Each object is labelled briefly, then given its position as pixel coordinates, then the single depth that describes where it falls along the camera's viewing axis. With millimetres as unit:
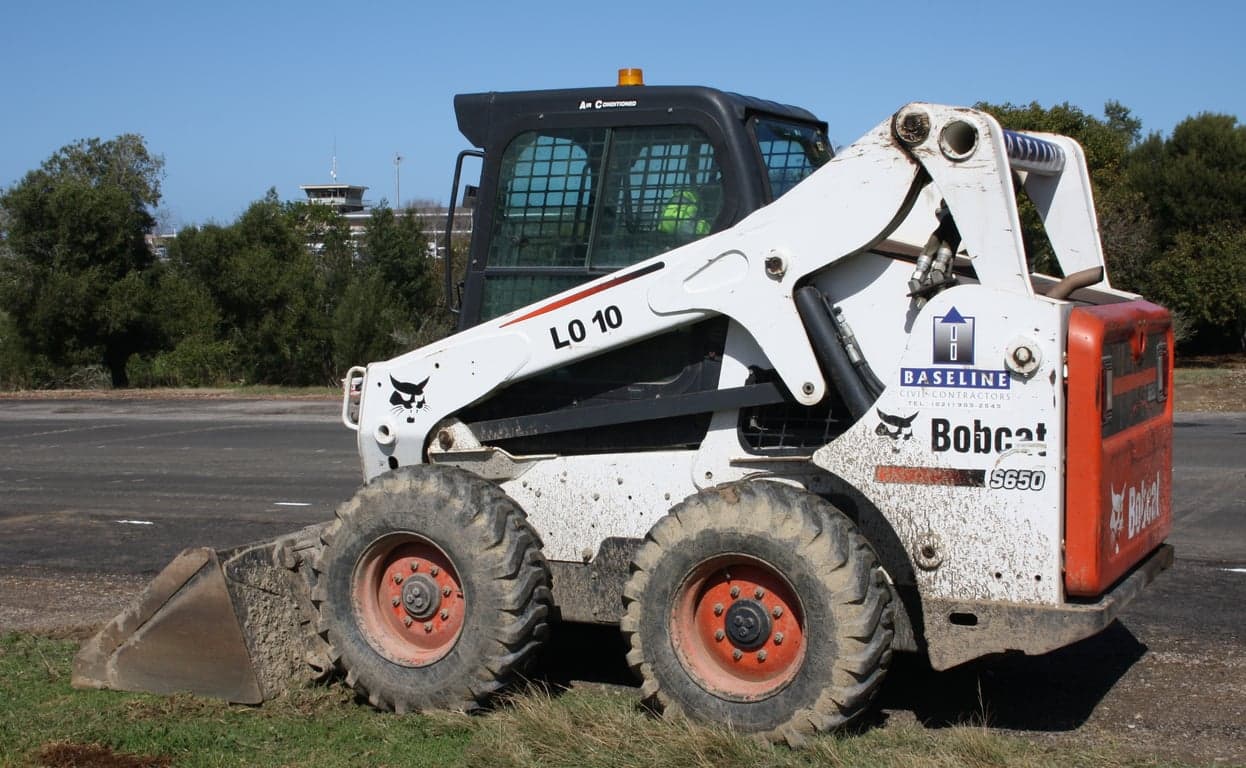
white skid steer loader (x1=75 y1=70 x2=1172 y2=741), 4832
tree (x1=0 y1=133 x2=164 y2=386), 33750
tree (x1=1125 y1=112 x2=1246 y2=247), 32938
